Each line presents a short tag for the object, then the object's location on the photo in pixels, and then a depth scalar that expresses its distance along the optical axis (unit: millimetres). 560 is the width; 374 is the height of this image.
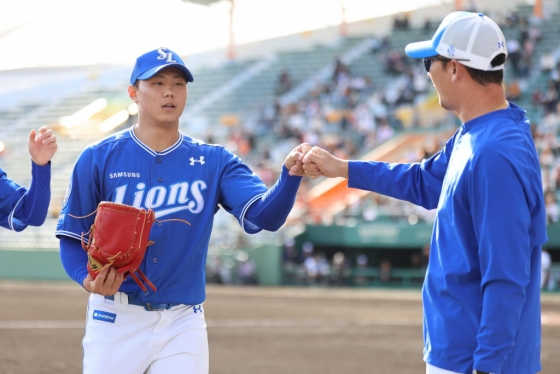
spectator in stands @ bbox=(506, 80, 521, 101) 26750
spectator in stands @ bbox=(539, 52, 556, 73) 28025
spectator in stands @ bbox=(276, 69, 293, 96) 33969
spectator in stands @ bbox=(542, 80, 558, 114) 25359
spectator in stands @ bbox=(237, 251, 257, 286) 23234
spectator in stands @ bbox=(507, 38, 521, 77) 28547
